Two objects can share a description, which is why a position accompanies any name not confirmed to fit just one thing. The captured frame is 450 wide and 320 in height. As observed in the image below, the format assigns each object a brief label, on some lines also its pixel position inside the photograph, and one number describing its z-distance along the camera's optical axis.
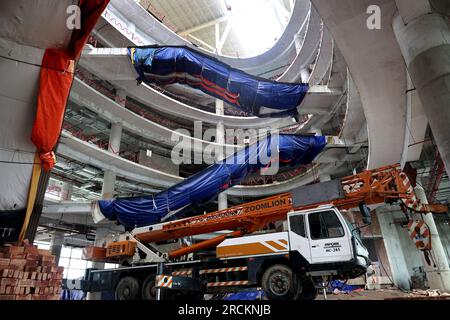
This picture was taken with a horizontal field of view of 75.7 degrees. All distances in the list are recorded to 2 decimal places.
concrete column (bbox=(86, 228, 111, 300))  18.92
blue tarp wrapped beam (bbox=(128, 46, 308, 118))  12.52
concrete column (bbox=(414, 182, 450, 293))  12.34
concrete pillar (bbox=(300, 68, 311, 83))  21.92
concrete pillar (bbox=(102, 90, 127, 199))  17.92
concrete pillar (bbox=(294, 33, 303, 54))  23.39
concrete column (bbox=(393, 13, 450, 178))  5.20
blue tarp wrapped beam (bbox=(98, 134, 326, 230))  11.78
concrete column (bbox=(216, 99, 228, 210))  22.03
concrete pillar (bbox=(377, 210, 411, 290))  18.70
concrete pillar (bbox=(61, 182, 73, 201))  22.25
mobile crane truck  6.78
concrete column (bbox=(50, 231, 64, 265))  21.62
